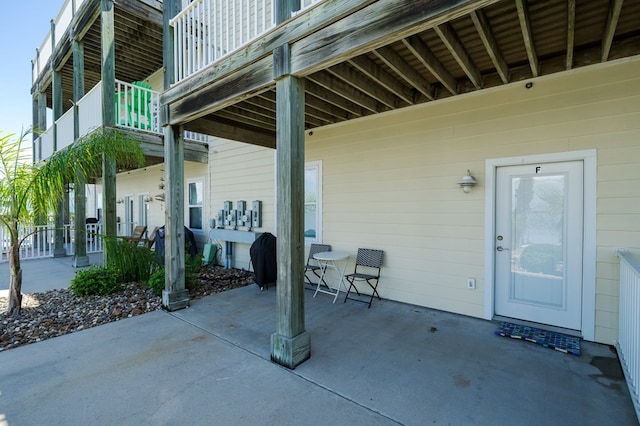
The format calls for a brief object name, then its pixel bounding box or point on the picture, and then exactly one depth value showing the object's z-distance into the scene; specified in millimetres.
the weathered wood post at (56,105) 8492
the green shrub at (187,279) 4699
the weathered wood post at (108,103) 5707
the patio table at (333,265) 4598
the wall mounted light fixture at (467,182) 3668
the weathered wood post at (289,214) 2674
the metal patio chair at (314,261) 5063
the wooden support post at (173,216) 4156
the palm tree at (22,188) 3766
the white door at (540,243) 3242
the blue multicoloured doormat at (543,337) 2938
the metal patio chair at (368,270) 4445
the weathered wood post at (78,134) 7109
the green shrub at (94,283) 4629
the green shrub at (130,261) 5121
